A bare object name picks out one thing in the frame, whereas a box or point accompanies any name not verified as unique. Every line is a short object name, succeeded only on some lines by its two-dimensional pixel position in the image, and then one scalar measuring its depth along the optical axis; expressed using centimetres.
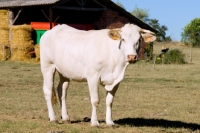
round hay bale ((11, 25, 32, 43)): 3975
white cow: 1028
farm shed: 3916
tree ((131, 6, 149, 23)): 10025
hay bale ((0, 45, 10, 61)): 4056
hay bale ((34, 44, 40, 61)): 3841
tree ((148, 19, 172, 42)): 10481
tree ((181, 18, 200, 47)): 8775
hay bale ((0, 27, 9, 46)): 4131
